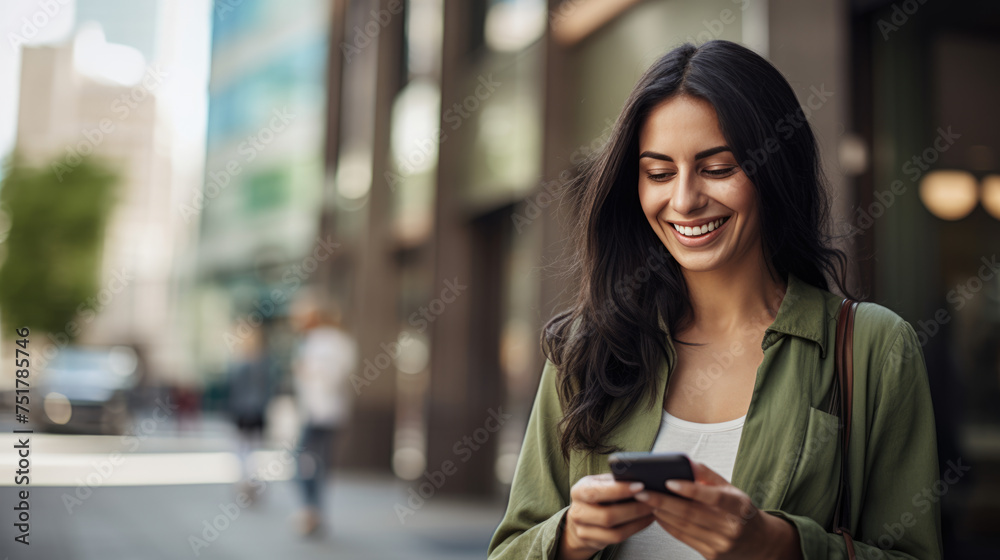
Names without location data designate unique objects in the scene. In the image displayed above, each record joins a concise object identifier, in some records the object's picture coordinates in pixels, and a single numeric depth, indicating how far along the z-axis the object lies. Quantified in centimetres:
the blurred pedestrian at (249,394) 1044
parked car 1992
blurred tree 3509
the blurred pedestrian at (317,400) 827
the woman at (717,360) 168
